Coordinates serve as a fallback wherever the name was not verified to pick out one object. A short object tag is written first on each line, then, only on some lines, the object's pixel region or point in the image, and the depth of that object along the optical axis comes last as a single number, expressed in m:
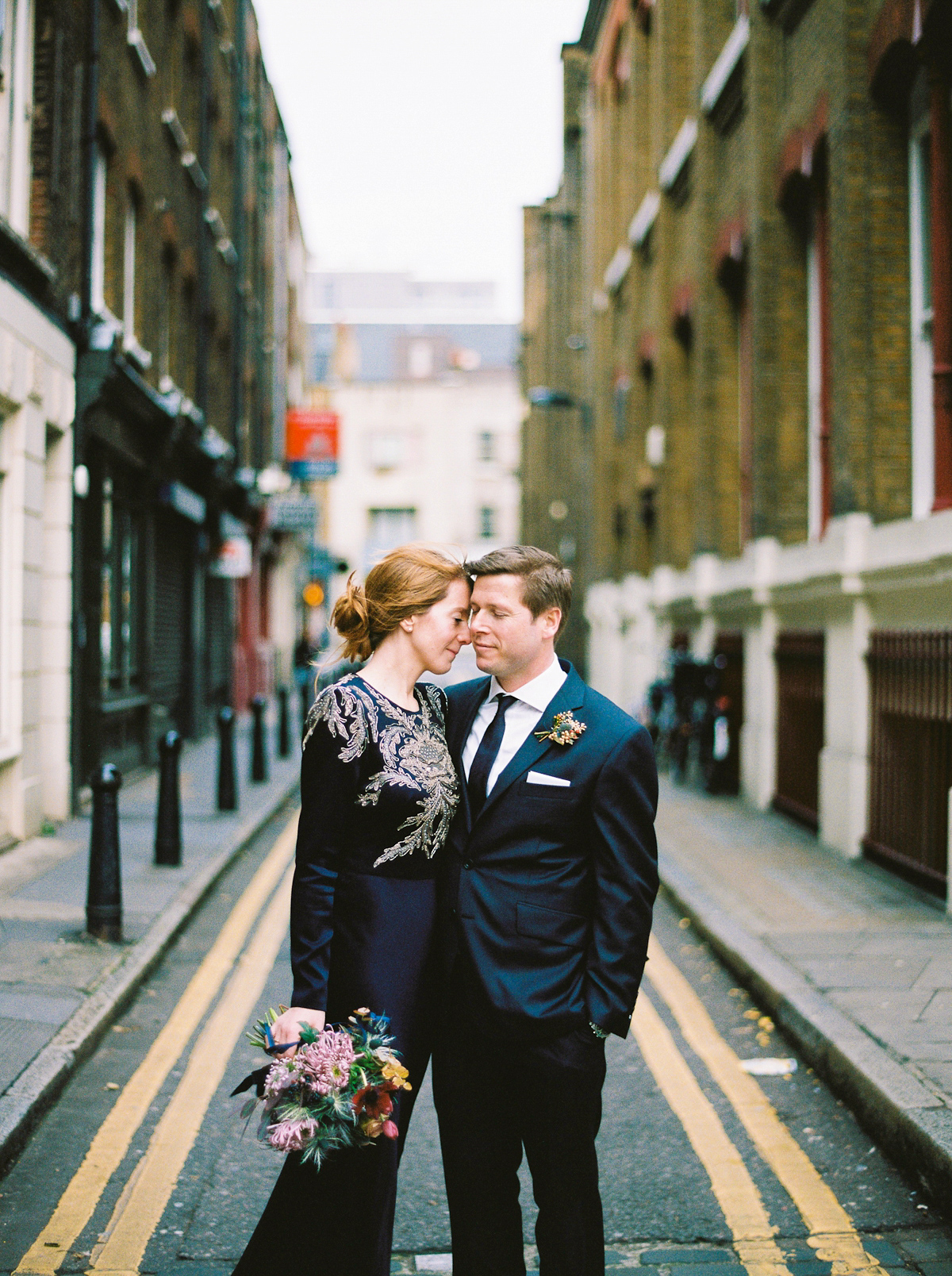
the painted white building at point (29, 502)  9.10
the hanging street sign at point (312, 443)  27.38
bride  2.71
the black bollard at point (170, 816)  8.23
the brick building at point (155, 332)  11.02
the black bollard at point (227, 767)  10.87
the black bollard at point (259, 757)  12.98
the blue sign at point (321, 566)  30.59
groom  2.67
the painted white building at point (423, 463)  56.03
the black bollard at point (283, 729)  15.98
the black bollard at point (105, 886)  6.30
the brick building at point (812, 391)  8.09
